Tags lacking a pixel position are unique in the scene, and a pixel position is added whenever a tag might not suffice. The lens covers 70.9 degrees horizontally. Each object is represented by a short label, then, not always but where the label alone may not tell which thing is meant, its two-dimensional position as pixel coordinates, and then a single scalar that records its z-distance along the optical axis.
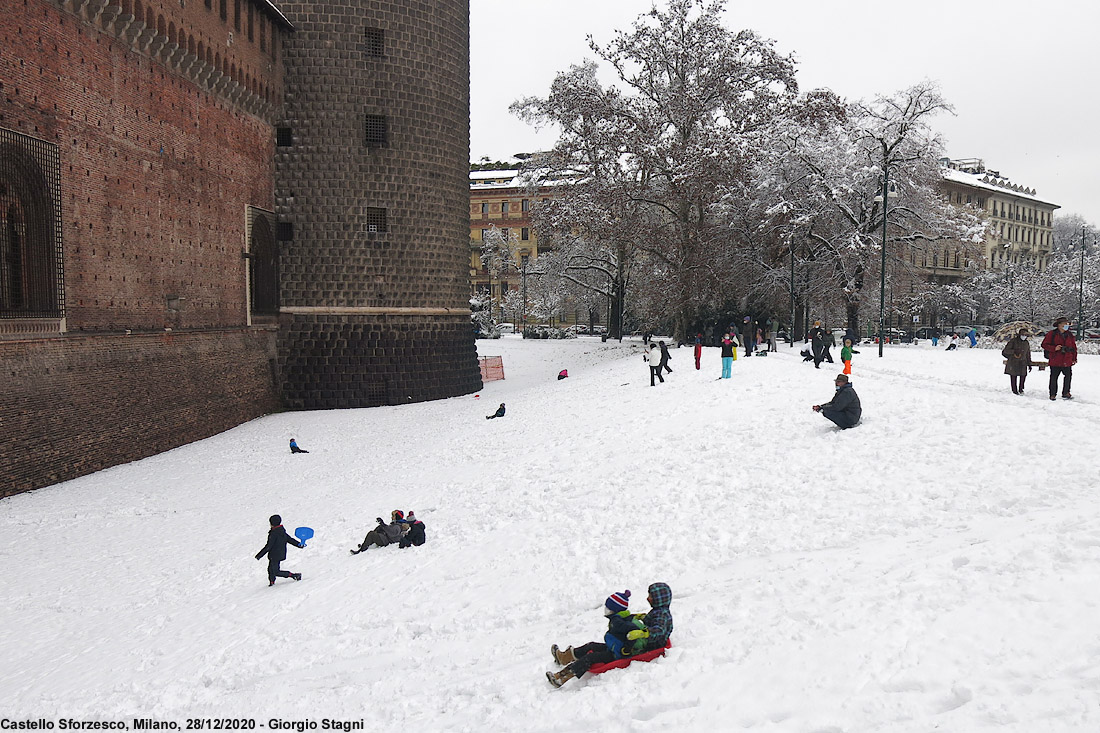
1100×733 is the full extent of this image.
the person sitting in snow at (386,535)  12.17
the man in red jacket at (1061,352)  14.69
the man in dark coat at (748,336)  27.48
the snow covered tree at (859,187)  35.19
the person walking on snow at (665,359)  23.62
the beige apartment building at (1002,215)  82.62
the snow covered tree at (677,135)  37.16
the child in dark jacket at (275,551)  10.98
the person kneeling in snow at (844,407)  14.06
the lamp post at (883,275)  27.16
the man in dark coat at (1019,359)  16.05
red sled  6.75
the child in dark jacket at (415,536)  12.09
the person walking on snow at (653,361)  23.44
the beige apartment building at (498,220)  80.88
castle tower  27.89
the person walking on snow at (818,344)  22.70
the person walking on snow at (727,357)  21.53
